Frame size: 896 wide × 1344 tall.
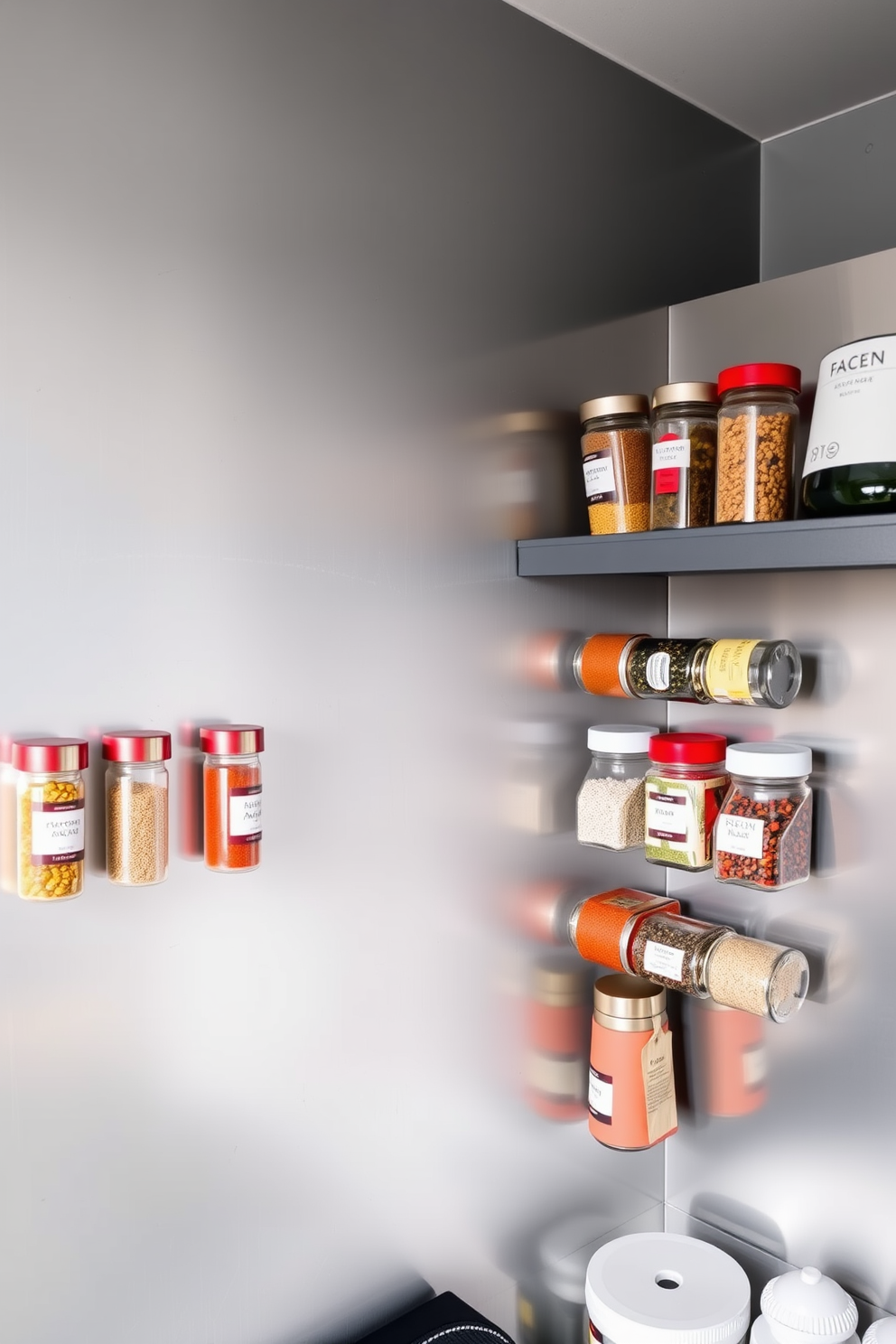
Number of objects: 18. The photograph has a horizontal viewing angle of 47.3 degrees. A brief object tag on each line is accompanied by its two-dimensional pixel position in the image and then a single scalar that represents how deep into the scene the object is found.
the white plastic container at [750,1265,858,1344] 1.12
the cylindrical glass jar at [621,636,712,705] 1.19
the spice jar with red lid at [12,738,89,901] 0.84
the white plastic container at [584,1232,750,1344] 1.16
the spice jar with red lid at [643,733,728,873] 1.18
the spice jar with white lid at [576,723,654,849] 1.26
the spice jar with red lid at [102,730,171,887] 0.89
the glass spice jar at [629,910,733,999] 1.21
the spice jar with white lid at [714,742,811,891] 1.14
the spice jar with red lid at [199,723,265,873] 0.95
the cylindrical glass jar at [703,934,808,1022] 1.16
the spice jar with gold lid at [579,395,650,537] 1.23
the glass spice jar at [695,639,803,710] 1.13
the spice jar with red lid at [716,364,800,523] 1.09
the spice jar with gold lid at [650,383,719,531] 1.17
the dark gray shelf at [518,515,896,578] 0.96
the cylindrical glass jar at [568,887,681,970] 1.28
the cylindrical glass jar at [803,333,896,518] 0.99
